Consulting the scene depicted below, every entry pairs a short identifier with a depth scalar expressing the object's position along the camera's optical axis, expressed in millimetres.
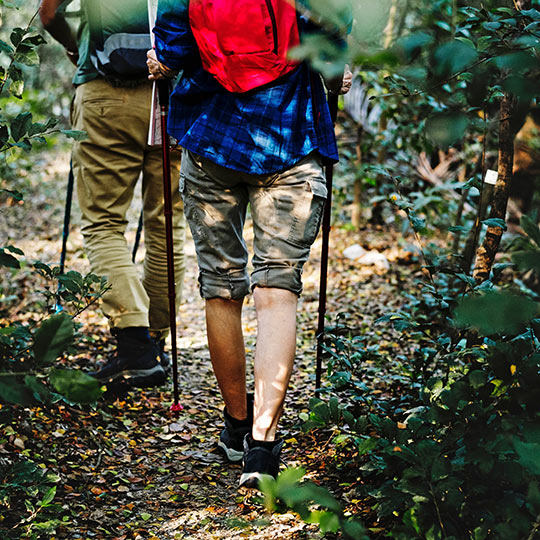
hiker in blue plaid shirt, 3841
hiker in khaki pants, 4572
